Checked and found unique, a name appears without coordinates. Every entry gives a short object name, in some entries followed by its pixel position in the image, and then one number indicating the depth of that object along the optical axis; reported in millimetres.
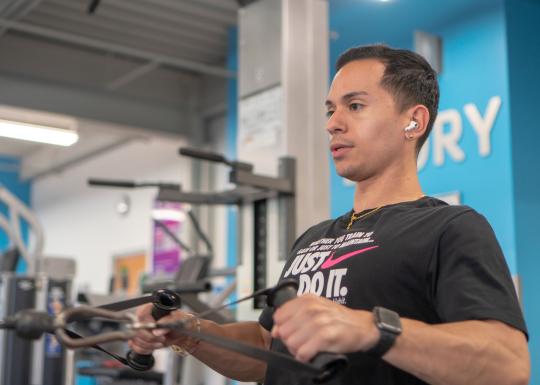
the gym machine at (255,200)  3727
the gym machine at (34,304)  5648
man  1100
